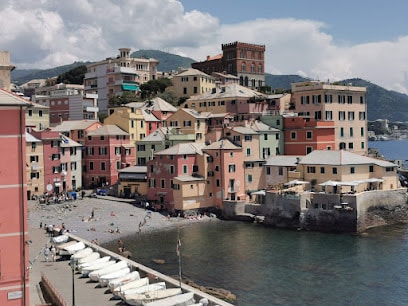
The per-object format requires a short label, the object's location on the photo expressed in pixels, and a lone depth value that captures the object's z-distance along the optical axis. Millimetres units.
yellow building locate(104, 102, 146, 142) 89938
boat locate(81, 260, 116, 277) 39062
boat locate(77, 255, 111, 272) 40050
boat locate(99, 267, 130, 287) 36688
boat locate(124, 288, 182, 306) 33000
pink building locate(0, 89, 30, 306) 25688
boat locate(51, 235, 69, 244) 49844
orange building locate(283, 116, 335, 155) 80312
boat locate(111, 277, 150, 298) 34406
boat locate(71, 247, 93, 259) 43316
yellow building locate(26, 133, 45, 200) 77062
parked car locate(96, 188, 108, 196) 80688
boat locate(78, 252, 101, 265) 41891
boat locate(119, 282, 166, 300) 33875
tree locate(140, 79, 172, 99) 119625
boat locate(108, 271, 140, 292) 35344
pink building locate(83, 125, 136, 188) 86125
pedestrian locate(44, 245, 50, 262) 44800
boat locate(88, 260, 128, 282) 38031
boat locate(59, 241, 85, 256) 45312
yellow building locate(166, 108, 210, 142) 87688
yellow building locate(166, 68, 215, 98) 116562
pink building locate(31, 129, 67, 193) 79250
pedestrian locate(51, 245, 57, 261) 44662
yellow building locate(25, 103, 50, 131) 87869
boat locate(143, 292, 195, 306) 32438
